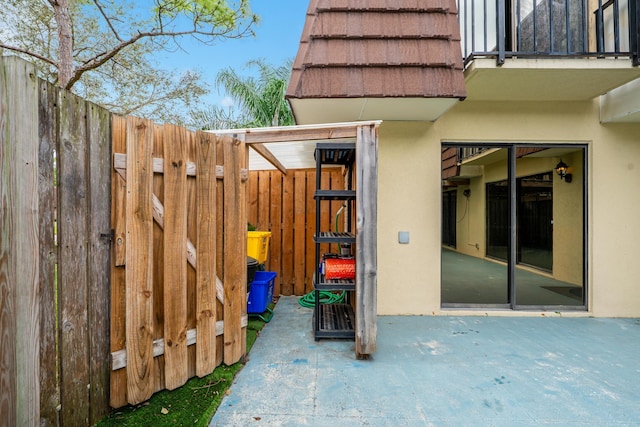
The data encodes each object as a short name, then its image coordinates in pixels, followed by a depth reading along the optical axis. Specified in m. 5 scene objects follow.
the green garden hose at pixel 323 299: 4.12
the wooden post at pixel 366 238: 2.58
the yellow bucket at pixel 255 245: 3.90
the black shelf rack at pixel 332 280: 2.85
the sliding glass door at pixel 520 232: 4.31
